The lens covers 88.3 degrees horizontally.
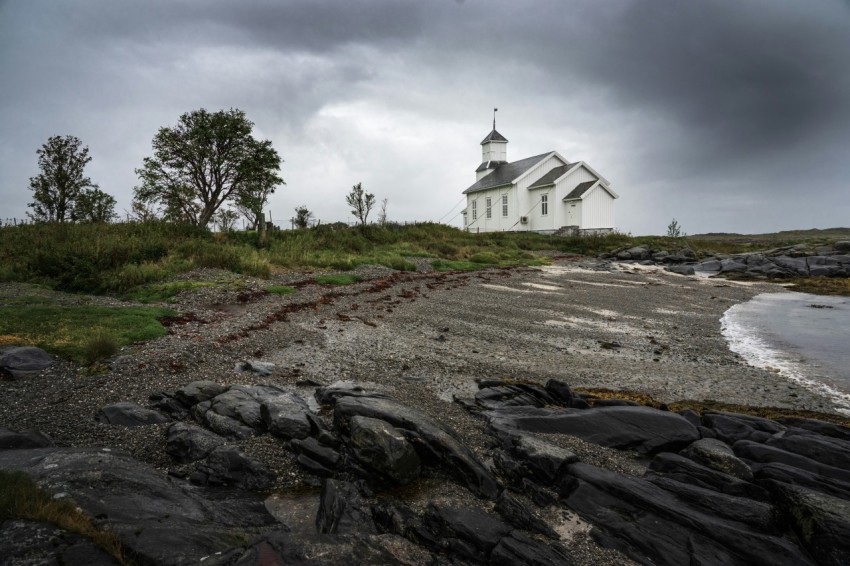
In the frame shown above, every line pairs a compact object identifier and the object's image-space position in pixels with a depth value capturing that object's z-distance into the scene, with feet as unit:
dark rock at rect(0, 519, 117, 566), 8.75
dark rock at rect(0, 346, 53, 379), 24.43
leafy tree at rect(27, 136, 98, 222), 107.34
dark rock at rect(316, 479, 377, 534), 13.64
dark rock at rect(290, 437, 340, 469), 17.35
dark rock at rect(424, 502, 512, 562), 13.15
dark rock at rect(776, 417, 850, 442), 21.43
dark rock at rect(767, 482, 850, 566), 13.26
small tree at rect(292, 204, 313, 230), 150.63
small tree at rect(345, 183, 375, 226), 168.86
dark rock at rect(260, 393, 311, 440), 18.98
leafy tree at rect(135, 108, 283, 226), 87.92
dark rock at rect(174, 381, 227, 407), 21.85
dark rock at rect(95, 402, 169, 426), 19.69
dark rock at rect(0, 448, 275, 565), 10.41
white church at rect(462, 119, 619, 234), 160.35
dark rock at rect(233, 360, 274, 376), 27.86
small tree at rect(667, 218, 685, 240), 193.26
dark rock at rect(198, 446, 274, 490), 16.29
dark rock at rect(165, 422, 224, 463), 17.29
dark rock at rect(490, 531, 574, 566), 12.70
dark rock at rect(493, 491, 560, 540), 14.49
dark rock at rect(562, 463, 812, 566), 13.57
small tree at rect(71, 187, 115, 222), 109.92
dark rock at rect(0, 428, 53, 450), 15.79
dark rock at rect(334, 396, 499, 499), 16.65
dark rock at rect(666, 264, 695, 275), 103.50
